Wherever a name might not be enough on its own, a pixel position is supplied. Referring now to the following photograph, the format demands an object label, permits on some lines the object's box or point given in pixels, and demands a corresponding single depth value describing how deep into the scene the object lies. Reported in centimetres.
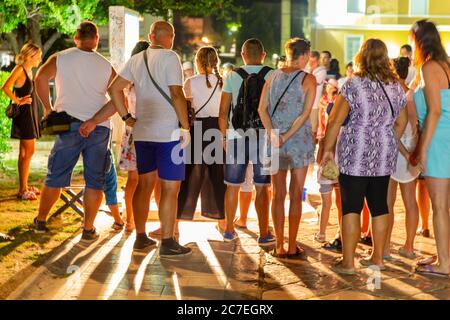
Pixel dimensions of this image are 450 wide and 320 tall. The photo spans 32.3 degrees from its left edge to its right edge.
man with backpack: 729
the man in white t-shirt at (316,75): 1136
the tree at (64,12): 1295
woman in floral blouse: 612
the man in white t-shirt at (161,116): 680
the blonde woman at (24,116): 950
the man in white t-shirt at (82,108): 727
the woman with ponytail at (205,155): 767
